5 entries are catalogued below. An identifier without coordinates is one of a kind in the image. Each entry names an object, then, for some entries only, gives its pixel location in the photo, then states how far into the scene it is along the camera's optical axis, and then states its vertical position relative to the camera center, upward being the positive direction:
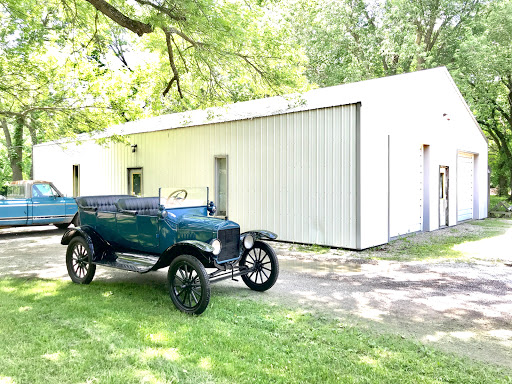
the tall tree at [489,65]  20.44 +6.94
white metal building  8.95 +0.97
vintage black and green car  4.64 -0.70
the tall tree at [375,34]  23.38 +10.37
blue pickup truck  11.11 -0.37
